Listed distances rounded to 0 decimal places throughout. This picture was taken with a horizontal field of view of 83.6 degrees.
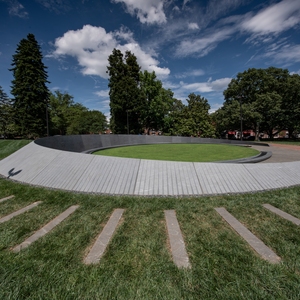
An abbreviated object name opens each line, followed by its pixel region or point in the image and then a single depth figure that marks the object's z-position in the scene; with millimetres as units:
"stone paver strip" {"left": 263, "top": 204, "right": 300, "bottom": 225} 3111
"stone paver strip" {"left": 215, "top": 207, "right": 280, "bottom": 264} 2191
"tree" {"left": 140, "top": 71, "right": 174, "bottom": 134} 33062
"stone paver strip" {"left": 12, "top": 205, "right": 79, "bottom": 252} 2426
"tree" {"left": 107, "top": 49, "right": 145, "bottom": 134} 30000
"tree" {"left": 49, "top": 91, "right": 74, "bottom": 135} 44550
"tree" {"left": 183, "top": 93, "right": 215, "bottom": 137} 35241
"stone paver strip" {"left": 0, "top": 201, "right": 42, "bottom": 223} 3223
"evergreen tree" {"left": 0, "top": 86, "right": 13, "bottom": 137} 37688
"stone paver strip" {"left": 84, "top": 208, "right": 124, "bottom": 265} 2174
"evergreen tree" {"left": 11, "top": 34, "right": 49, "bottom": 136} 28812
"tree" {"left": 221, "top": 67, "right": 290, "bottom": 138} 27953
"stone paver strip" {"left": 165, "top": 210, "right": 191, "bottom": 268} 2122
